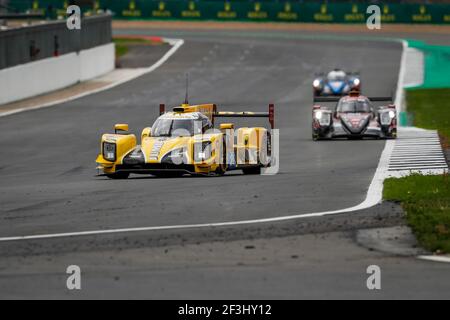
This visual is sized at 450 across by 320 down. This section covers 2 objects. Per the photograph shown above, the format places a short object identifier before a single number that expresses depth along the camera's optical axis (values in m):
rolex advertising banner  87.50
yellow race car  24.83
